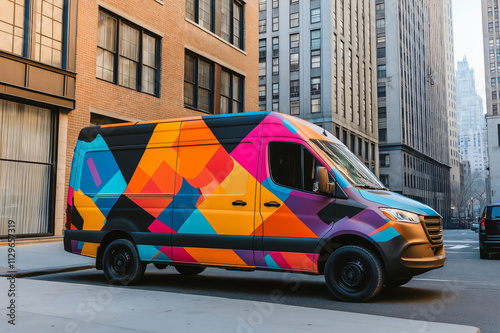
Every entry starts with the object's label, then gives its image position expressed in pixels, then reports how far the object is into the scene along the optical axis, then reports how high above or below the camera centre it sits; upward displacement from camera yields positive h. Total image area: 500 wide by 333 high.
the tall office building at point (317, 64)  52.06 +15.86
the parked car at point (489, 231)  13.88 -0.70
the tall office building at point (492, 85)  75.19 +20.67
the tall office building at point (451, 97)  130.62 +32.45
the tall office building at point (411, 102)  72.38 +17.41
